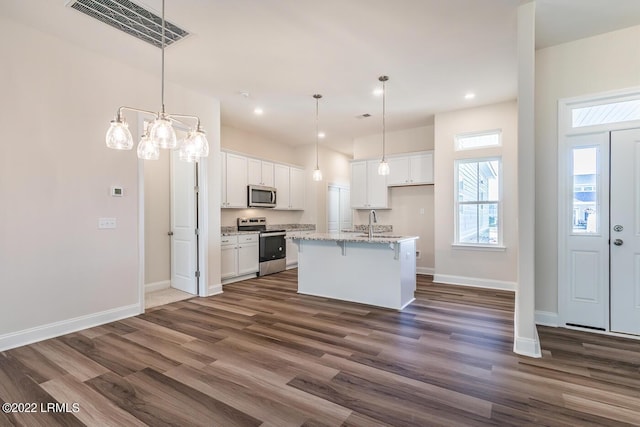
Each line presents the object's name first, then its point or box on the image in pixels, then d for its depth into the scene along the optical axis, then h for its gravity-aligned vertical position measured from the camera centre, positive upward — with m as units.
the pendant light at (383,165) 3.99 +0.63
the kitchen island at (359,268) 3.98 -0.83
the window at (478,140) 5.06 +1.22
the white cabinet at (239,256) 5.35 -0.85
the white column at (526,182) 2.69 +0.25
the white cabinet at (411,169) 5.87 +0.83
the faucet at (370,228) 4.29 -0.25
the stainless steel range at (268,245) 6.13 -0.73
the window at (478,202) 5.08 +0.15
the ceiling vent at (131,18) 2.57 +1.77
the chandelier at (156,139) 2.21 +0.54
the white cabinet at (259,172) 6.07 +0.81
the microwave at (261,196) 6.00 +0.30
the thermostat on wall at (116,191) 3.55 +0.24
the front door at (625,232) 3.05 -0.23
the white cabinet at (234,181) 5.55 +0.57
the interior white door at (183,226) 4.75 -0.25
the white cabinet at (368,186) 6.42 +0.53
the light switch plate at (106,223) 3.44 -0.14
